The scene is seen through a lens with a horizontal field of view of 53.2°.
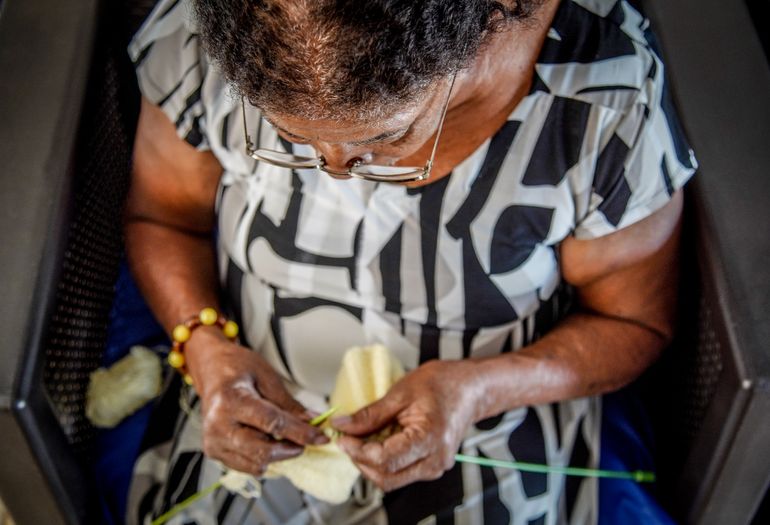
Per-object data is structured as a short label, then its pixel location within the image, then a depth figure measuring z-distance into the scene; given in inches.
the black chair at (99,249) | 38.2
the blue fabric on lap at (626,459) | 48.4
